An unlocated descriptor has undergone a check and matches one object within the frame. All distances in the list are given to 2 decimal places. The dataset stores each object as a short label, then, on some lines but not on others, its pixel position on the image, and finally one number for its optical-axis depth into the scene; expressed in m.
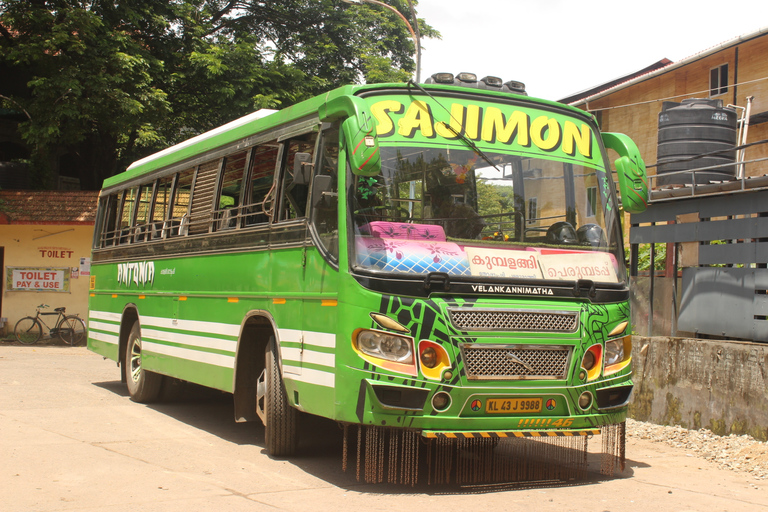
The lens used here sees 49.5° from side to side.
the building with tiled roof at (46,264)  22.44
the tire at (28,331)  21.64
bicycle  21.66
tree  19.70
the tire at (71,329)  21.74
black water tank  13.28
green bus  5.88
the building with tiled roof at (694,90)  20.97
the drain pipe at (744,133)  13.22
